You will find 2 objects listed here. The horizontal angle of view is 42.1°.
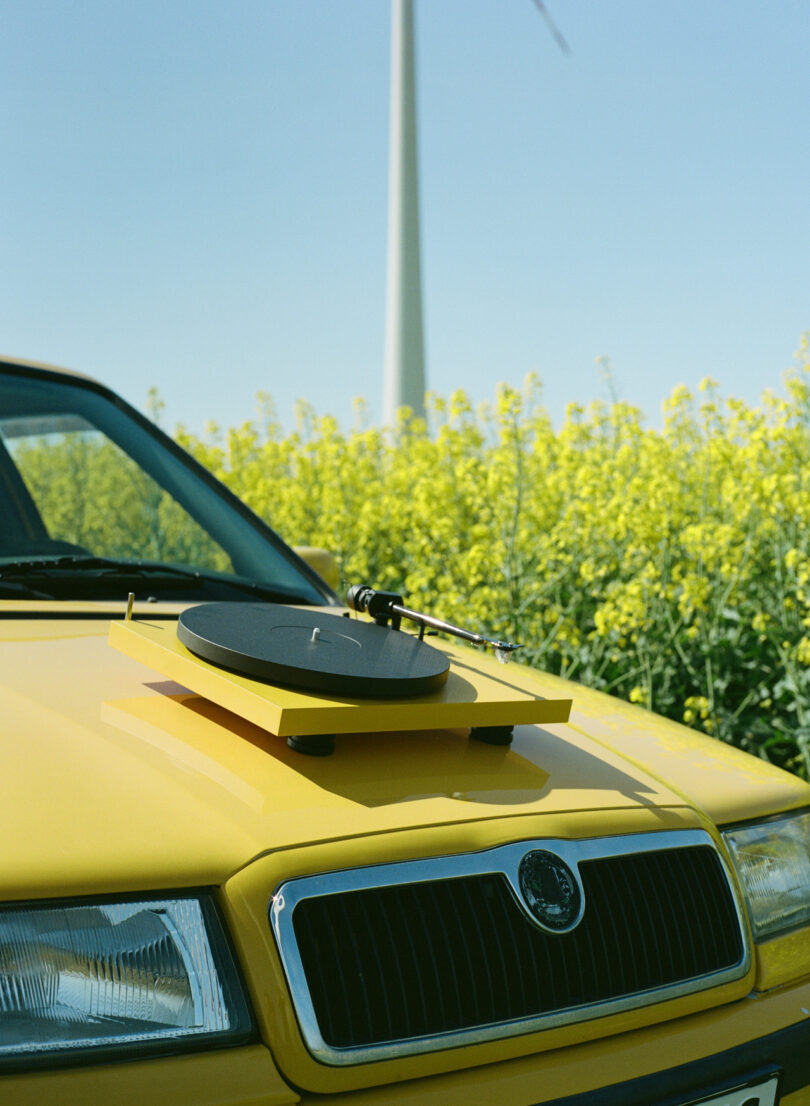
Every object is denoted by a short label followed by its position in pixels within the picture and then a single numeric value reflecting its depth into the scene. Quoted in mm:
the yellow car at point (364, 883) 1092
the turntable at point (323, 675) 1410
